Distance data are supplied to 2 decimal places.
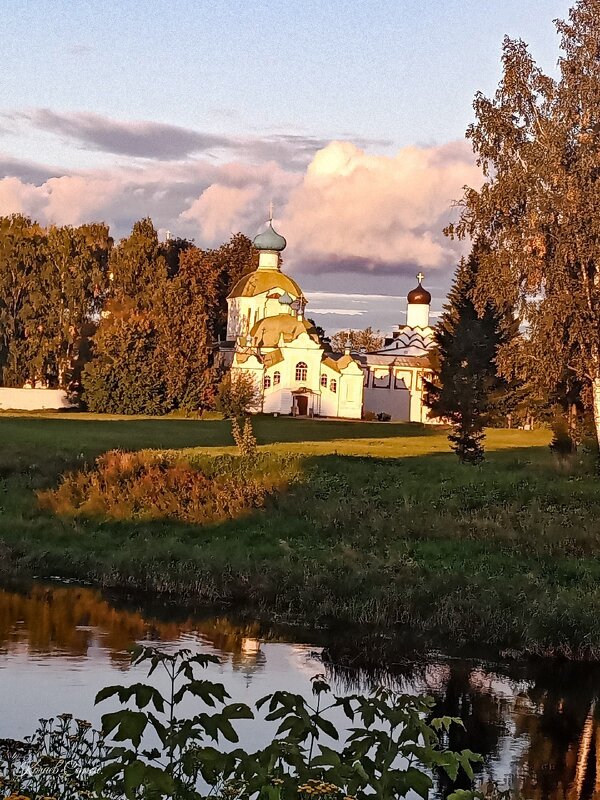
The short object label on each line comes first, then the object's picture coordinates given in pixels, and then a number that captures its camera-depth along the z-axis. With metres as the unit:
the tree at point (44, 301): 86.06
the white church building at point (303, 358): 86.31
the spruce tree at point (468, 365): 40.31
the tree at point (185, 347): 81.38
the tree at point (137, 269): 87.19
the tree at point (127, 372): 81.44
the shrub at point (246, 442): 38.81
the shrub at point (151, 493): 32.50
